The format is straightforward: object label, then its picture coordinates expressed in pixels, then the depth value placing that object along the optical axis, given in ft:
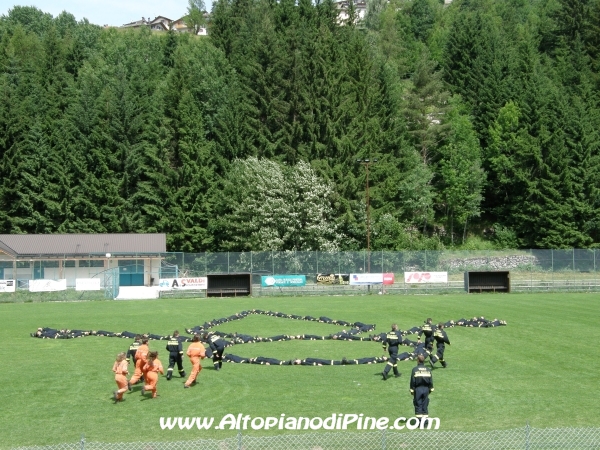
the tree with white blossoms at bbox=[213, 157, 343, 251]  232.32
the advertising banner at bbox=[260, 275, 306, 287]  190.90
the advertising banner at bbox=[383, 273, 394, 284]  191.21
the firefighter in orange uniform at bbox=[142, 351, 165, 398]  67.41
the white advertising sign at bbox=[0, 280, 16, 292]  177.68
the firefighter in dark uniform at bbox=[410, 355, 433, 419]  55.83
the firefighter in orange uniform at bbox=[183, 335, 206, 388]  72.49
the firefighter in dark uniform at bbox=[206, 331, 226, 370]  81.41
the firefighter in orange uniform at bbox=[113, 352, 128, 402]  65.92
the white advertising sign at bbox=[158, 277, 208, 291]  182.09
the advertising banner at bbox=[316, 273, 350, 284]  196.95
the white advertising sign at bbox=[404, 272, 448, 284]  194.80
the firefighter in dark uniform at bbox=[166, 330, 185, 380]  75.72
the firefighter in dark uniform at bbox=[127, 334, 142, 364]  75.01
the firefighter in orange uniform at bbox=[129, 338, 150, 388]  69.92
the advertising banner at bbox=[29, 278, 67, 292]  178.70
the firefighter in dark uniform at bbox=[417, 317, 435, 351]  84.38
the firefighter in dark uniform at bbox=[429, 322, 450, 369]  80.89
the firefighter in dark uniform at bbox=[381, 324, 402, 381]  76.13
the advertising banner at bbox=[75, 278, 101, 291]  178.73
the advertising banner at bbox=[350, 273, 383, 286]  190.60
